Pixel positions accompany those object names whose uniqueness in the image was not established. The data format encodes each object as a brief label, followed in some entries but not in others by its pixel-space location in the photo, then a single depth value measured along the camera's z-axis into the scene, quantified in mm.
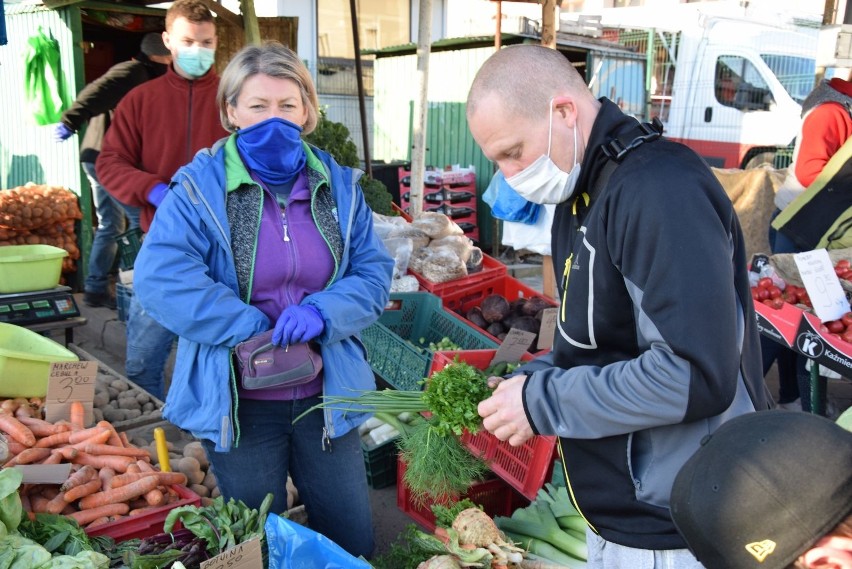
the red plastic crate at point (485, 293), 5109
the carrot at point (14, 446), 3213
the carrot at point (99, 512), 2871
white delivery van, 12094
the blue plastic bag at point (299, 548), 2355
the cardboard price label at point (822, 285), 3936
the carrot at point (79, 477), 3012
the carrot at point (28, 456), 3107
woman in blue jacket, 2342
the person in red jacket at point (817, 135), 4715
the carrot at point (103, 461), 3215
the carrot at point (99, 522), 2803
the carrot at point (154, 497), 2967
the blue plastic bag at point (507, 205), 4871
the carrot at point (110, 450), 3271
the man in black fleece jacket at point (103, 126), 5742
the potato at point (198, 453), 3593
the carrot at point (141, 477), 3062
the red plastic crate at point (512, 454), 3197
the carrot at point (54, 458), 3142
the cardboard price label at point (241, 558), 2189
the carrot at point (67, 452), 3199
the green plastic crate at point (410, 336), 4074
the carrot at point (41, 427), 3371
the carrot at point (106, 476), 3107
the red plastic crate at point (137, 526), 2809
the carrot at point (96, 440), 3289
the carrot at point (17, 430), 3246
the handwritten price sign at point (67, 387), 3461
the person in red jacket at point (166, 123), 4059
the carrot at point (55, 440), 3279
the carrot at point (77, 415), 3480
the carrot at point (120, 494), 2947
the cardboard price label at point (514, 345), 3254
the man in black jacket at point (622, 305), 1418
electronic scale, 4633
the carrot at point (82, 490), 2953
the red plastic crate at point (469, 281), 5043
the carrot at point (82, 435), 3334
